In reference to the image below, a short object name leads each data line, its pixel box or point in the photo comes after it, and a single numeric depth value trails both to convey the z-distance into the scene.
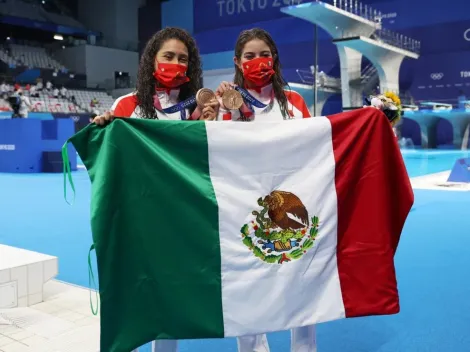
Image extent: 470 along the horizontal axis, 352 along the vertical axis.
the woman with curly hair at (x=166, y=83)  1.76
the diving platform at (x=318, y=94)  17.98
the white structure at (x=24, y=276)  2.45
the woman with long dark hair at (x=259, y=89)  1.81
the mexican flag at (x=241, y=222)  1.50
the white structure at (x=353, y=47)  14.75
